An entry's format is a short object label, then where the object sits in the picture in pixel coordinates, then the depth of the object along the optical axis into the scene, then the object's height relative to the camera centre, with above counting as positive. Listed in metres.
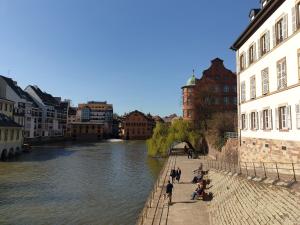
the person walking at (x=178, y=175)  21.54 -4.39
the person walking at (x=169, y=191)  15.97 -4.39
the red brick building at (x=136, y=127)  104.03 +1.47
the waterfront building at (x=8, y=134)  40.69 -1.12
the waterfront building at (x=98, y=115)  117.32 +7.68
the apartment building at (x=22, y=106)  60.14 +6.99
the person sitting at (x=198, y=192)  16.39 -4.58
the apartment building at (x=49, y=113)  79.73 +6.37
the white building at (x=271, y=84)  14.08 +3.62
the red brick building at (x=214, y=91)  47.12 +8.79
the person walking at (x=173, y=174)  21.55 -4.30
